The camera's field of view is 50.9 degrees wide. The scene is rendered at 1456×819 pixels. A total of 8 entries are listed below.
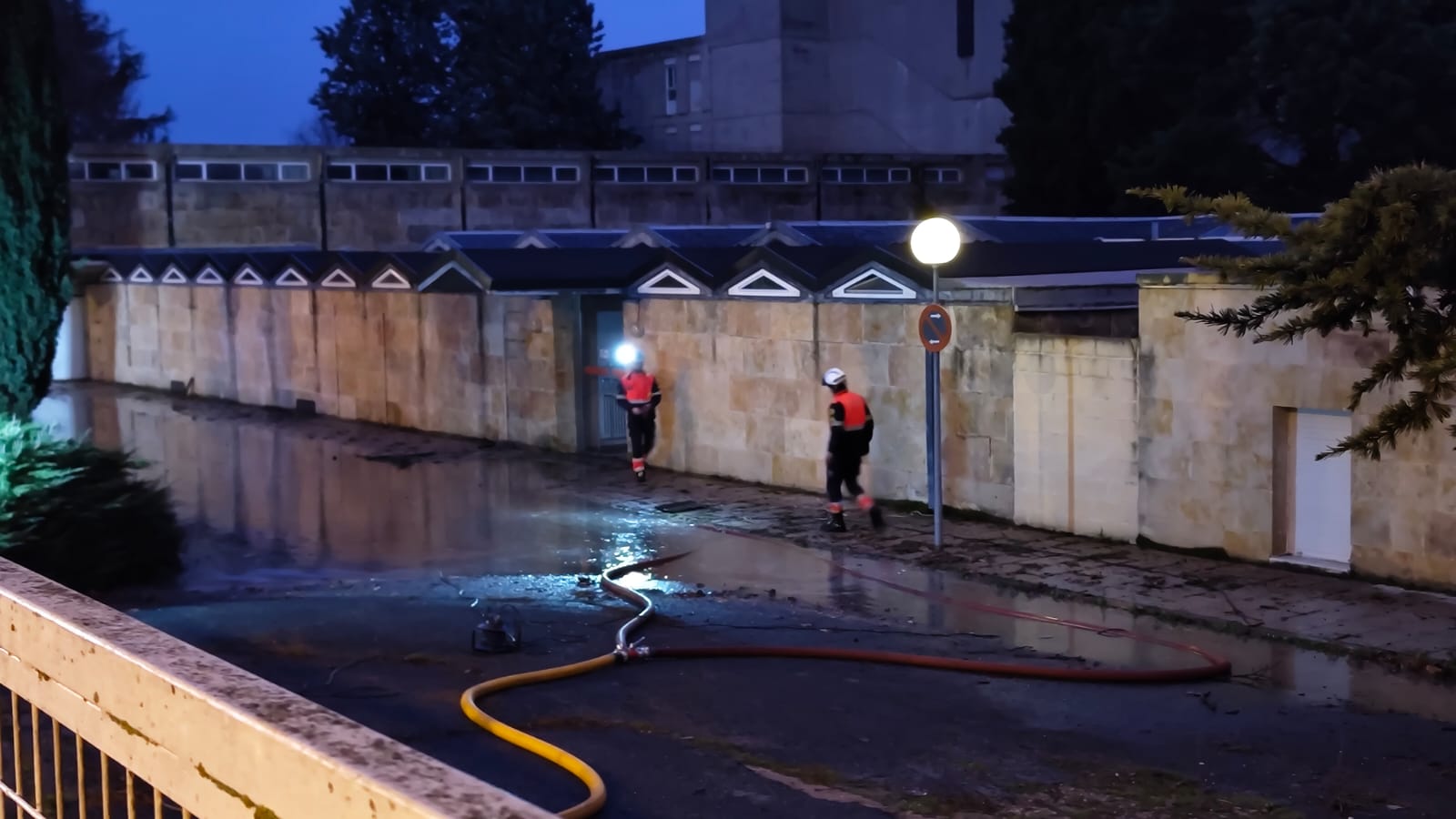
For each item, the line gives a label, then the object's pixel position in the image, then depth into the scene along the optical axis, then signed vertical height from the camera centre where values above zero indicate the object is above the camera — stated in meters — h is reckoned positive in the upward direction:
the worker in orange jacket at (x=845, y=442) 15.35 -1.17
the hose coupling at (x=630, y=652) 10.23 -2.16
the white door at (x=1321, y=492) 12.87 -1.50
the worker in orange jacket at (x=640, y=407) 19.30 -0.96
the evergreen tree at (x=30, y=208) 12.84 +1.15
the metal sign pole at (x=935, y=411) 14.68 -0.87
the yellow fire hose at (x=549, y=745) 7.03 -2.13
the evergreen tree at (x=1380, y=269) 7.00 +0.22
